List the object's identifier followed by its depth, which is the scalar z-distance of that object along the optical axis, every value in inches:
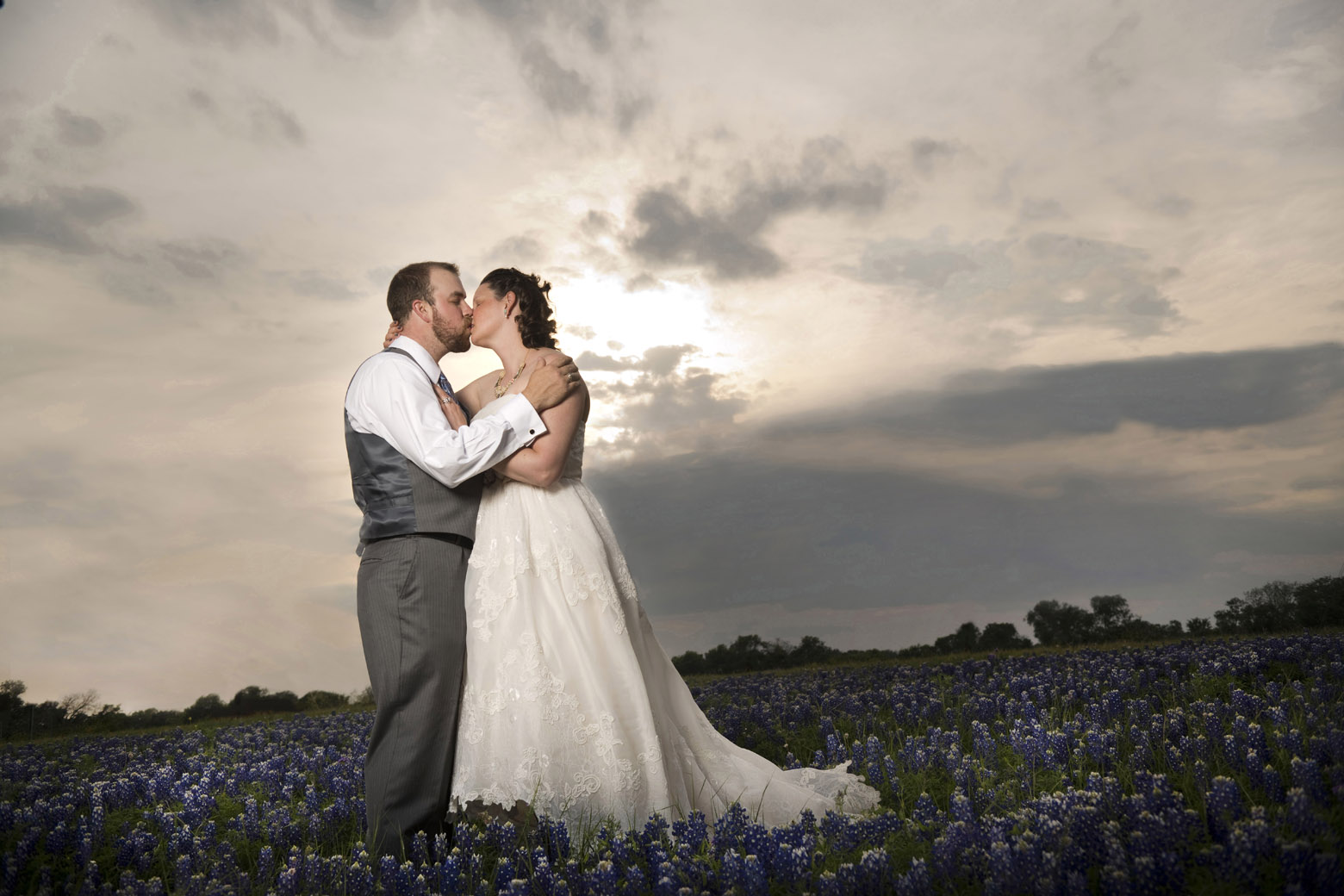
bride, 194.7
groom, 193.5
